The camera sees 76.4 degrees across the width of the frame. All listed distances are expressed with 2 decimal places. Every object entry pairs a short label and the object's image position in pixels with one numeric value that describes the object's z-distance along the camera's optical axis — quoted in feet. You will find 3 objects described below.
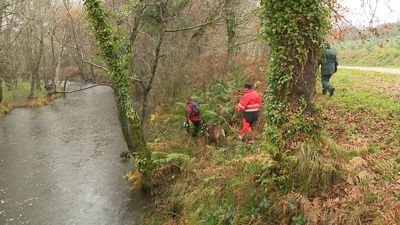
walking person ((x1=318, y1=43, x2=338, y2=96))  31.35
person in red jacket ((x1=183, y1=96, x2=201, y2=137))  29.81
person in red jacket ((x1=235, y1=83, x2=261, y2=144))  25.68
